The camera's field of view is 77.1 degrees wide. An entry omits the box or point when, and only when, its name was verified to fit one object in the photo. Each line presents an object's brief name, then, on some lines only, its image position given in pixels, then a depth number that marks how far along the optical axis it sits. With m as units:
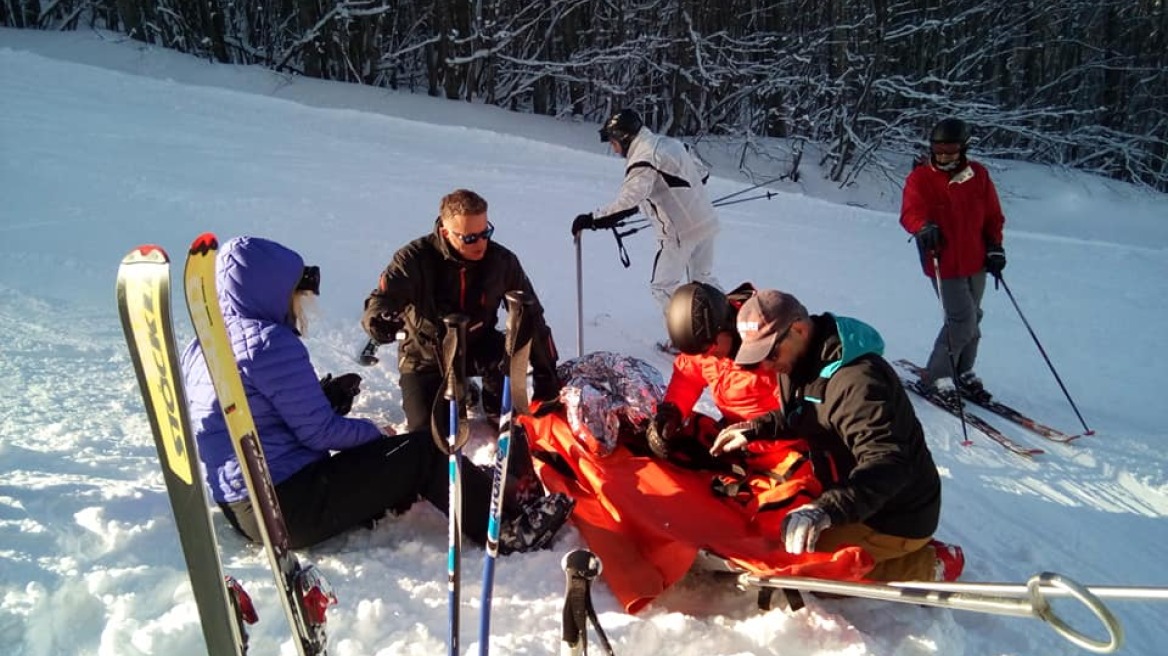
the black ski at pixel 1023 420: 4.59
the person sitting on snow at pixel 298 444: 2.43
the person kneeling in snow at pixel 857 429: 2.28
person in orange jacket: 3.00
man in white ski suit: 4.71
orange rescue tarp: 2.42
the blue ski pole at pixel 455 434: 2.12
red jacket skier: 4.63
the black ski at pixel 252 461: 1.86
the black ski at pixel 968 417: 4.38
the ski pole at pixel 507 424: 2.17
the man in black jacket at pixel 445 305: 3.55
